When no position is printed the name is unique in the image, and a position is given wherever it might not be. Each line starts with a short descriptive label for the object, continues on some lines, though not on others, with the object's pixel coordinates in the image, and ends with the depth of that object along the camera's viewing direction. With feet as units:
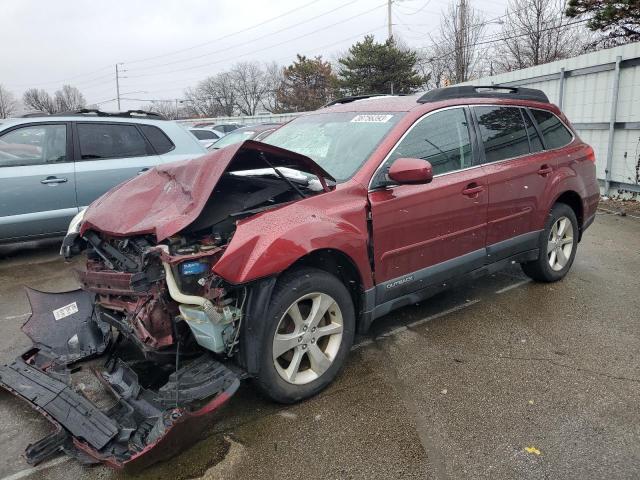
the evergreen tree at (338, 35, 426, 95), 118.93
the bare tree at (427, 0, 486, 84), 98.43
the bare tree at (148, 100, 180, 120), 239.71
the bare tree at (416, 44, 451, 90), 116.47
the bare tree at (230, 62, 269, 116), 240.32
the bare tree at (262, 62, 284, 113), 224.94
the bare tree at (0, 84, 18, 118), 243.44
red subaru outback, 8.54
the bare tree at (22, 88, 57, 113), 231.30
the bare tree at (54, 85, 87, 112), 251.60
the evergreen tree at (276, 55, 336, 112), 168.66
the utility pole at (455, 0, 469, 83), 97.86
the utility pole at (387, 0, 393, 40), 130.92
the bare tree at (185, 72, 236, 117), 240.94
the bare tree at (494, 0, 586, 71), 89.04
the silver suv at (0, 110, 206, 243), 19.30
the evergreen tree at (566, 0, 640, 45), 37.29
